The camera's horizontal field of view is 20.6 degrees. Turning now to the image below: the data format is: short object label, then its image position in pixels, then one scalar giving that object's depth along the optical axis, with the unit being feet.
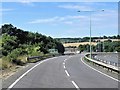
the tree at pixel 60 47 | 445.87
